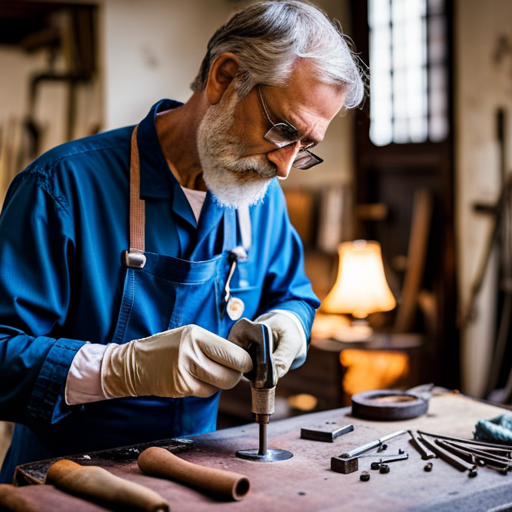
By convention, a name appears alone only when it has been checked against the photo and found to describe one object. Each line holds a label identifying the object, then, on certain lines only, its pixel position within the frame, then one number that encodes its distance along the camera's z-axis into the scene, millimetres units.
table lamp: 5531
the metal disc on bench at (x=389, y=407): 2414
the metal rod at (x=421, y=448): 2014
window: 6141
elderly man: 1963
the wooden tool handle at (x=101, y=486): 1525
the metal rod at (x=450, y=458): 1903
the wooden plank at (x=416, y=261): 6098
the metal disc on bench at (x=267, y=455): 1982
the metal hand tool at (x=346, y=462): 1873
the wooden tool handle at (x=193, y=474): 1642
